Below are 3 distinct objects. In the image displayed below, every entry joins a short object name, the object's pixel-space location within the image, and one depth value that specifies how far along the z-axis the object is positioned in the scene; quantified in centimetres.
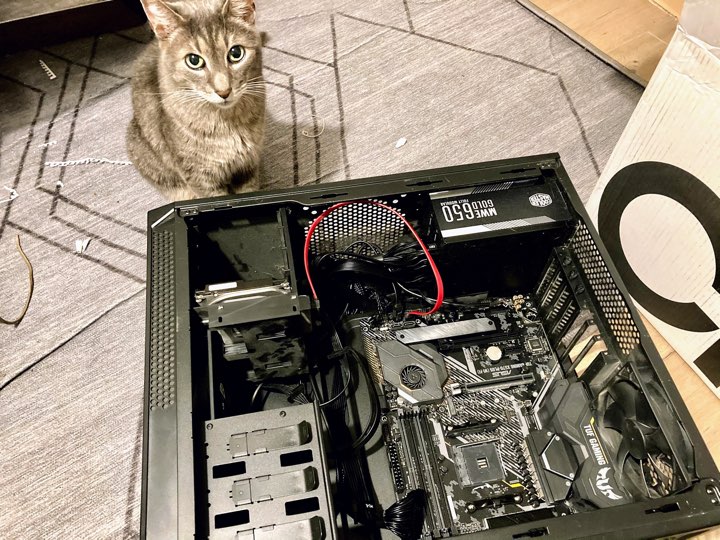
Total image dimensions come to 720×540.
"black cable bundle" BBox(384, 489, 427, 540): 66
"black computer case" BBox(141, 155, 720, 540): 57
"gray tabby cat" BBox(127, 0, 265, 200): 87
